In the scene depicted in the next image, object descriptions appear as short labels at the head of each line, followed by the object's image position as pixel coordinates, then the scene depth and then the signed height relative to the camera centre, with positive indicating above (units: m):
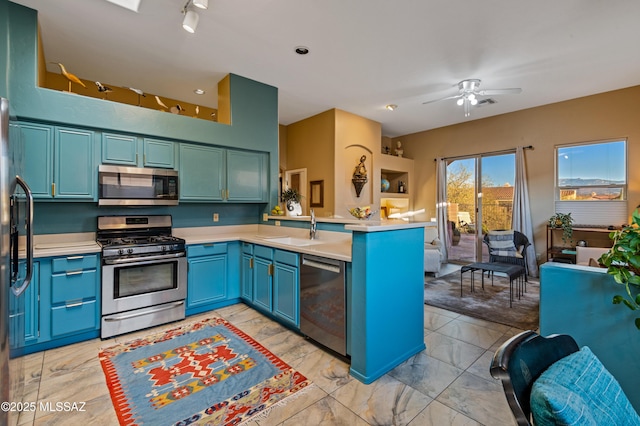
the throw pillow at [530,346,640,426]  0.72 -0.49
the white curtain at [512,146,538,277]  5.31 +0.05
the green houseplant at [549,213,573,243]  4.79 -0.20
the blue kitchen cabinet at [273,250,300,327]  2.82 -0.75
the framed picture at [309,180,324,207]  5.59 +0.35
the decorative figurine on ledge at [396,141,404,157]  7.04 +1.51
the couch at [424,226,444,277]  5.25 -0.79
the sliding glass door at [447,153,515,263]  5.82 +0.24
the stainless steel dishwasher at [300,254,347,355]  2.38 -0.77
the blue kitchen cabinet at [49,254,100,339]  2.66 -0.77
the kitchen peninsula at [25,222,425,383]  2.17 -0.59
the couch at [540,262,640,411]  1.56 -0.59
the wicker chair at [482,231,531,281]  4.75 -0.69
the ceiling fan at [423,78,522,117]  4.00 +1.71
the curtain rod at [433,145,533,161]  5.50 +1.19
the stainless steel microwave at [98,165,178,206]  3.13 +0.29
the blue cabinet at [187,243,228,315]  3.43 -0.77
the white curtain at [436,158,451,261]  6.62 +0.20
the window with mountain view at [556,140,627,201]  4.62 +0.66
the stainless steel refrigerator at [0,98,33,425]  1.28 -0.27
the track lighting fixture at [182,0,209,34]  2.49 +1.64
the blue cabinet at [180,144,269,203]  3.68 +0.50
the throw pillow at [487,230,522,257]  4.82 -0.54
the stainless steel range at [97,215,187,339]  2.87 -0.67
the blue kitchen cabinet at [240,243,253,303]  3.57 -0.76
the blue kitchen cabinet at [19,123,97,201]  2.74 +0.49
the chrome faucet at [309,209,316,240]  3.30 -0.19
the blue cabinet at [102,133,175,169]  3.15 +0.68
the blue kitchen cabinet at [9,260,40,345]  2.52 -0.84
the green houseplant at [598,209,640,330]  1.33 -0.24
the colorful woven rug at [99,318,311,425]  1.88 -1.25
